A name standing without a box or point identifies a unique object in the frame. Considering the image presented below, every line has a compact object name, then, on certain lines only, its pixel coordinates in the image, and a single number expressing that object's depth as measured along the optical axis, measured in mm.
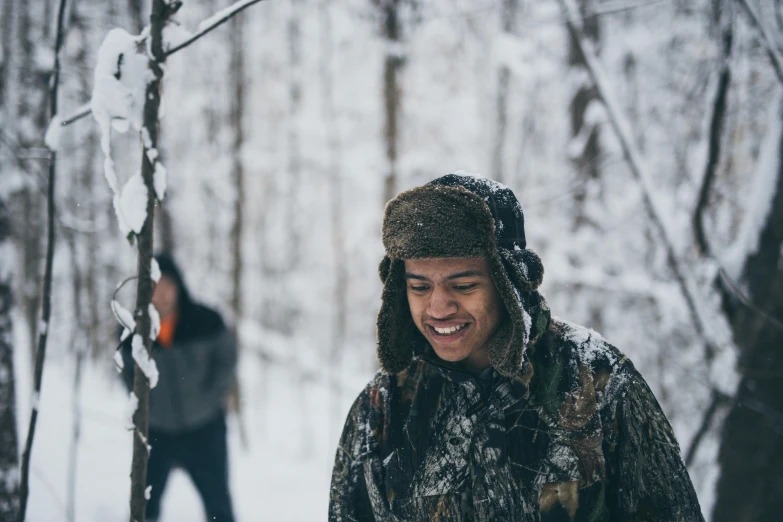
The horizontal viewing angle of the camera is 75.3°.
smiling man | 1419
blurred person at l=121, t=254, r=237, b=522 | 3348
